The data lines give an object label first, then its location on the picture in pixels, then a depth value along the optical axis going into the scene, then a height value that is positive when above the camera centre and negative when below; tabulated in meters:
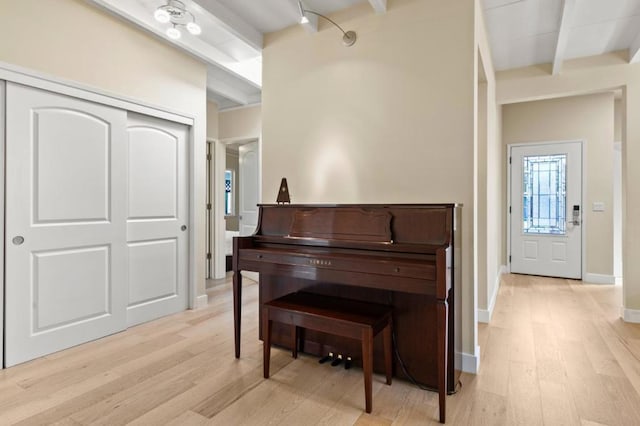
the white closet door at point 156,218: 3.18 -0.07
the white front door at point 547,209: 5.10 +0.05
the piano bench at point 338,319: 1.88 -0.63
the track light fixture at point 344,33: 2.66 +1.42
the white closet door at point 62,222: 2.40 -0.08
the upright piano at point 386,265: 1.86 -0.32
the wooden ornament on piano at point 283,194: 2.85 +0.15
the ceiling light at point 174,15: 2.63 +1.59
